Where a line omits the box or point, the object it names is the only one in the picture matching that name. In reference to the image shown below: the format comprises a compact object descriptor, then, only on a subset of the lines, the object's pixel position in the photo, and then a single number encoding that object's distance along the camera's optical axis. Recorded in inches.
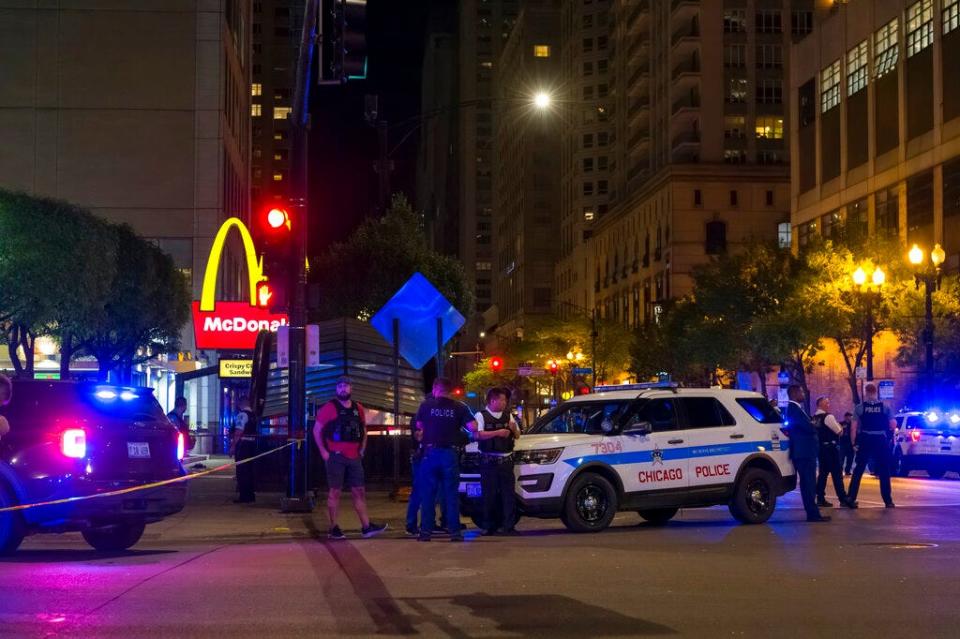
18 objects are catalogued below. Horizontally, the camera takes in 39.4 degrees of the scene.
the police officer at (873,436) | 784.3
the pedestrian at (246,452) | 875.4
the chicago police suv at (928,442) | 1258.6
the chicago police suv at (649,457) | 650.8
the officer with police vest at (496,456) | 634.2
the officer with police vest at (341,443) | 621.3
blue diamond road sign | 878.4
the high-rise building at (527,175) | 6195.9
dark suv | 529.0
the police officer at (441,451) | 609.3
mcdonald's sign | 1772.9
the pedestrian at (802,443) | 711.7
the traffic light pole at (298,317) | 780.6
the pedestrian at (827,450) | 788.6
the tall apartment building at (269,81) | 6328.7
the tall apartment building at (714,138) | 3811.5
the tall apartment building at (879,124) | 2144.4
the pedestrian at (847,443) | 1186.6
